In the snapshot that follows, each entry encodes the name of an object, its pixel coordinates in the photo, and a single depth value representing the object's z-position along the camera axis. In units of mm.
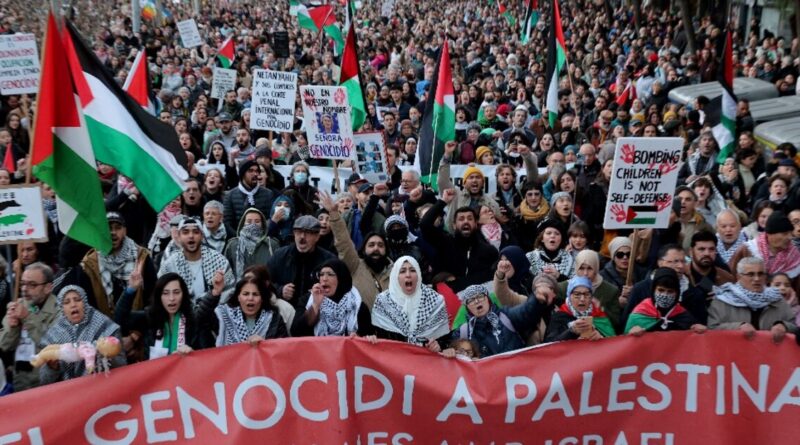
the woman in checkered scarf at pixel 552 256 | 7258
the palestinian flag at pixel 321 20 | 19772
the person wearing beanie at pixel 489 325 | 5840
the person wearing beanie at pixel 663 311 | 5812
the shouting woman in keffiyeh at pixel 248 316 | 5762
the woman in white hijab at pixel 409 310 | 5867
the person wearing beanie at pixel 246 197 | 8844
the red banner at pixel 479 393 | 5062
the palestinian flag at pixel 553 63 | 12297
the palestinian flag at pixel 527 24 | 20077
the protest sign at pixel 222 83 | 15984
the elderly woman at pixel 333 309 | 5980
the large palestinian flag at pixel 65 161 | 5980
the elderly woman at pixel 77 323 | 5617
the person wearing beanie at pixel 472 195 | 8586
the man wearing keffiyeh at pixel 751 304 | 5914
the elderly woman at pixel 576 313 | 5848
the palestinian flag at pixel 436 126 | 10141
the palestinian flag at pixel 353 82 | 11289
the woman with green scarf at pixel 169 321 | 5832
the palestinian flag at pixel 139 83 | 10445
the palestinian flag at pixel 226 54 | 19406
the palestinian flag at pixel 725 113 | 10547
